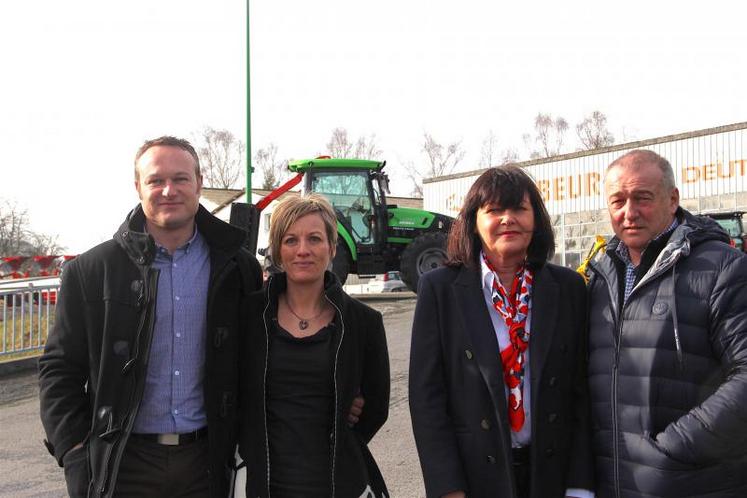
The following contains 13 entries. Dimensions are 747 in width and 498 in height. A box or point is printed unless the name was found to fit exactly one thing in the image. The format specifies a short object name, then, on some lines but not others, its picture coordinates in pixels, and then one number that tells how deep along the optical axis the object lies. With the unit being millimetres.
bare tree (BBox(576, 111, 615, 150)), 57028
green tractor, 13352
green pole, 16641
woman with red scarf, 2439
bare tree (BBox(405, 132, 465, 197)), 63344
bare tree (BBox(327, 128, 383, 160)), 59938
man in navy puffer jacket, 2277
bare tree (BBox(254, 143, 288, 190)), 56031
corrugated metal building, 20281
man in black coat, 2559
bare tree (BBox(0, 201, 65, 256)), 48062
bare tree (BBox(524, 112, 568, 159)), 61156
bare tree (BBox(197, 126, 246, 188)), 60312
